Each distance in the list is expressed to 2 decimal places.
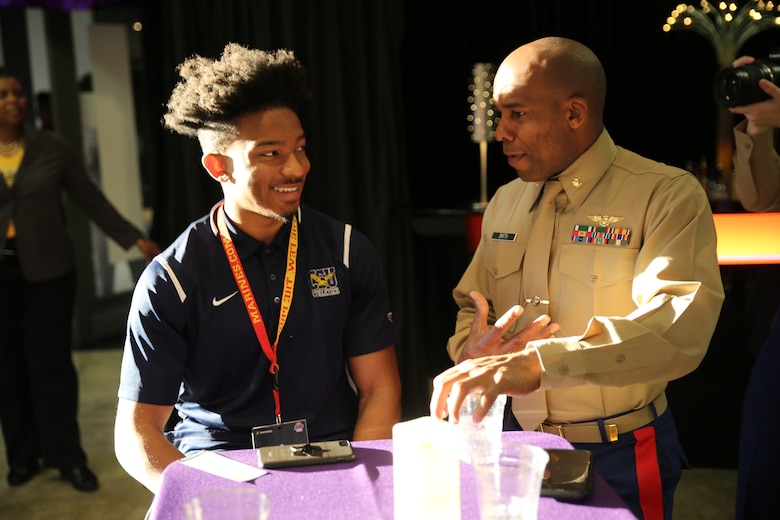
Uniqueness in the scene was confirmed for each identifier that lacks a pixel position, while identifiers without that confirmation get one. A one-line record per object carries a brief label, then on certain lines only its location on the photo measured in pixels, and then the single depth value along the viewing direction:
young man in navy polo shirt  2.03
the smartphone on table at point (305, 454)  1.59
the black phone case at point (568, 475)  1.40
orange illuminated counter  3.33
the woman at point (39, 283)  3.61
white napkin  1.55
